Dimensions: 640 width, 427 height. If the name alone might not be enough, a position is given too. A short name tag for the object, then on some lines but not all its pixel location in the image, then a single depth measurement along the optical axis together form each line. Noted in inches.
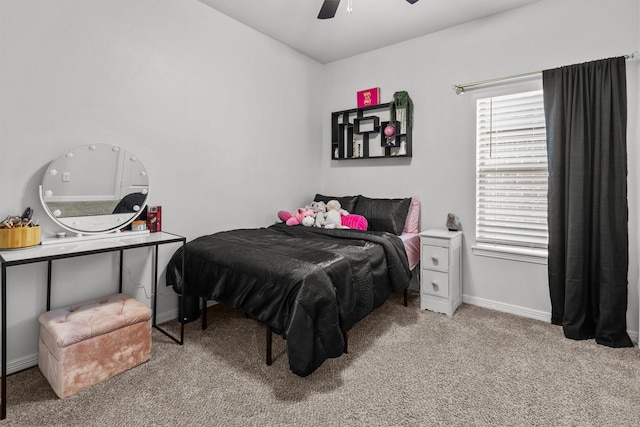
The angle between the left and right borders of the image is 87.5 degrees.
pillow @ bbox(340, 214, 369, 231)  129.8
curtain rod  91.7
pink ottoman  69.3
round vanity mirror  84.4
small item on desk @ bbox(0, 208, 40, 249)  71.9
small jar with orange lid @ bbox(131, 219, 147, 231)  97.9
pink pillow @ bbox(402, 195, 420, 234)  133.4
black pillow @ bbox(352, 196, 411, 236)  127.8
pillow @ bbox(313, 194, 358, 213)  143.6
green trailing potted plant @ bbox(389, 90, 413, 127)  135.0
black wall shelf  138.3
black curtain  92.1
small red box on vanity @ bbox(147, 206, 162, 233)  100.7
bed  71.7
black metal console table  63.4
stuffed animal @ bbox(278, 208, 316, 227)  131.1
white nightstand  113.3
